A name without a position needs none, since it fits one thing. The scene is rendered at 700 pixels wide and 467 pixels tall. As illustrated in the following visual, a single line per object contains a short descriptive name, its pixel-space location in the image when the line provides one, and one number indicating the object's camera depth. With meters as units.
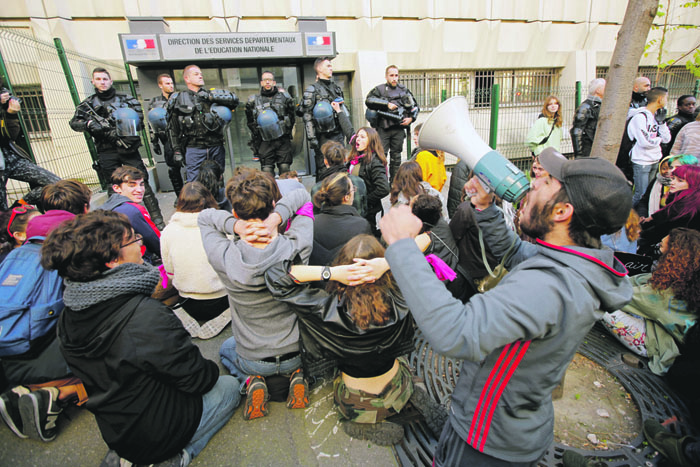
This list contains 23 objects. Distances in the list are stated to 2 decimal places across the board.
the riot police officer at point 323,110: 6.02
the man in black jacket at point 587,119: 6.39
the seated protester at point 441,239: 2.74
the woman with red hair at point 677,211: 3.10
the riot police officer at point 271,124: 5.95
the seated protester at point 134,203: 3.35
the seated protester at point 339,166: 4.07
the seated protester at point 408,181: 3.64
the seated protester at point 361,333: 1.91
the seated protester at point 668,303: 2.53
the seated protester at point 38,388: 2.17
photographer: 4.40
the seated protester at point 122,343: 1.72
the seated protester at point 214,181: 4.02
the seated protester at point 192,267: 3.02
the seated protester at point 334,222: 2.87
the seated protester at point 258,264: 2.12
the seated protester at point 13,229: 2.90
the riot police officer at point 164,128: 5.64
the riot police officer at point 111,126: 5.21
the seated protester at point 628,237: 3.28
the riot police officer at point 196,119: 5.36
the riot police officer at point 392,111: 6.63
